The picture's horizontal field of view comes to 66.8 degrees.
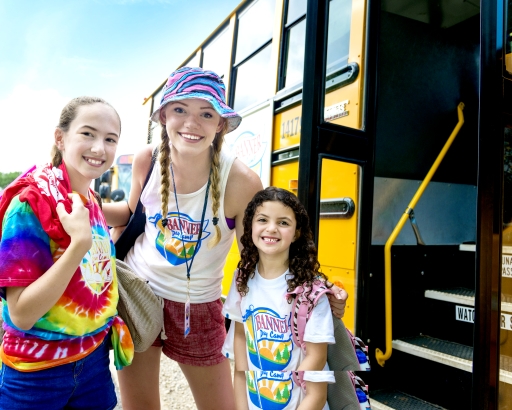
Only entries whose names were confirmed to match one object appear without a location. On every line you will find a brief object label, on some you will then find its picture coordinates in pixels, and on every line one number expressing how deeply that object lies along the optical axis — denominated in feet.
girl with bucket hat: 4.38
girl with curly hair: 3.64
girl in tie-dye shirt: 2.86
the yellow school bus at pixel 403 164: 4.12
